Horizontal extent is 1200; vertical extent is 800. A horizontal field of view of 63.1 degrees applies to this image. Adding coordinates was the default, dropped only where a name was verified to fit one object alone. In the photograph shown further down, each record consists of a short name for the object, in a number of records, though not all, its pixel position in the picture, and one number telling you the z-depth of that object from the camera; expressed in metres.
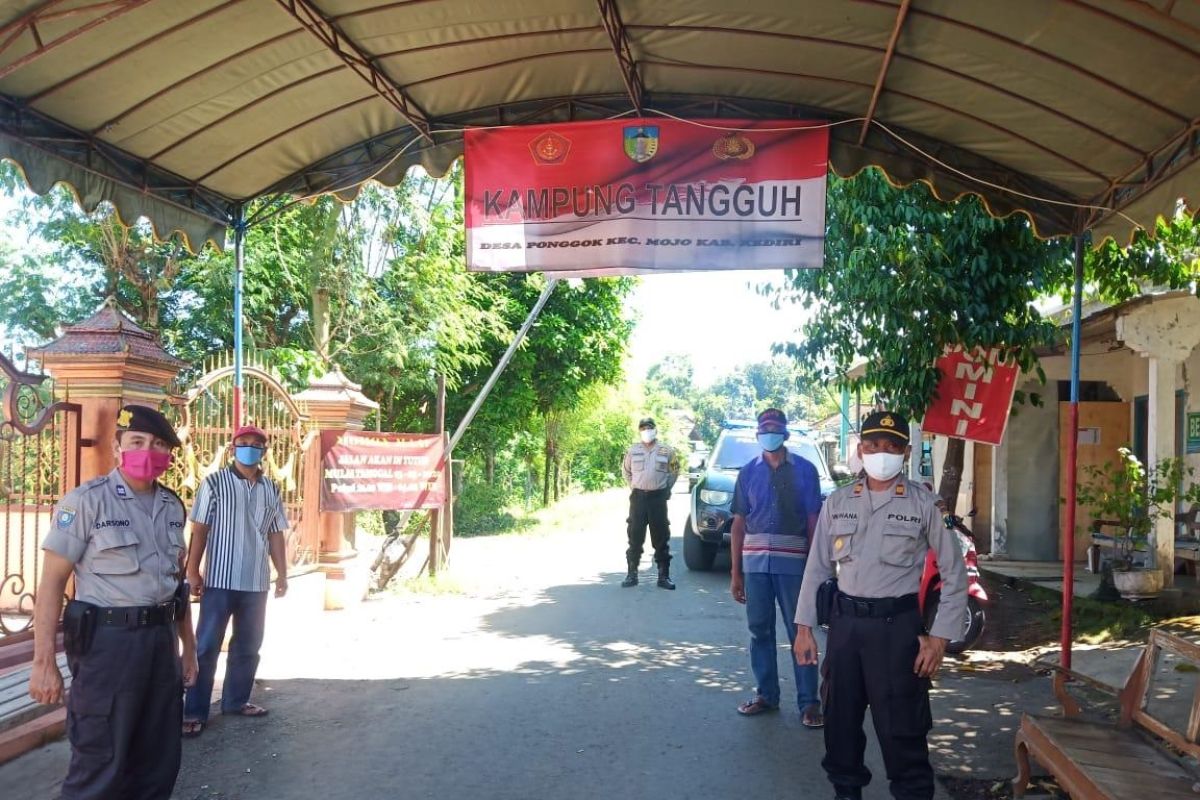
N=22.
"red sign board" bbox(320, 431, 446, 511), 9.59
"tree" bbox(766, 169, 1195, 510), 8.28
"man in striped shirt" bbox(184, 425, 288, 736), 5.72
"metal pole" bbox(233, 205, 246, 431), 7.60
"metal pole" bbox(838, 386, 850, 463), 28.80
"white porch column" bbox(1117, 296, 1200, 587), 9.15
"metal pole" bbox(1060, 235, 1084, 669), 6.36
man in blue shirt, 5.82
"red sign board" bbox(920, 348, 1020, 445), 8.29
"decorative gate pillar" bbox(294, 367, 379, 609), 9.52
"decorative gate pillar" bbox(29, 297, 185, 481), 6.18
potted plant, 8.94
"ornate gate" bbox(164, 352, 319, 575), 8.61
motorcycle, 7.19
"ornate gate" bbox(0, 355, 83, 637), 5.64
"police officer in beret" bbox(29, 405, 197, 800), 3.75
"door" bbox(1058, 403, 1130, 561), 12.47
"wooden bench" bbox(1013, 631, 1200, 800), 3.59
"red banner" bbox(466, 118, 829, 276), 6.28
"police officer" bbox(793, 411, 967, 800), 4.05
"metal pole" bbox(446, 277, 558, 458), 11.29
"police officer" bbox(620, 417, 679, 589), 11.18
